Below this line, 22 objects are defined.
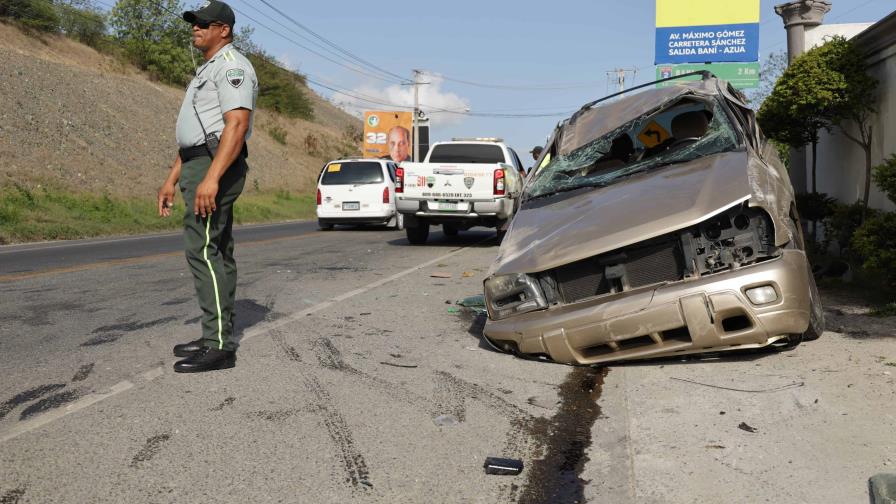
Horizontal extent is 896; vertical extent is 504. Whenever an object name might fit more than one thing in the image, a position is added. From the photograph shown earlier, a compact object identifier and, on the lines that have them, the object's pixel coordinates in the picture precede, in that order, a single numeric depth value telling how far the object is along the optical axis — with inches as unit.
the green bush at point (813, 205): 374.9
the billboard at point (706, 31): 861.2
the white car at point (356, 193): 773.9
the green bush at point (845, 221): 330.3
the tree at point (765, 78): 1316.4
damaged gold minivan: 174.4
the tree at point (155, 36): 1841.8
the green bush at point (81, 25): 1683.1
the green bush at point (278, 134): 2111.2
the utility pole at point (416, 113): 1596.2
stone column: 458.9
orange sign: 1701.5
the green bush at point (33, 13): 1497.5
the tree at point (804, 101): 341.7
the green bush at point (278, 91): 2346.2
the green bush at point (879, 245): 259.8
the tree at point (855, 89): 333.4
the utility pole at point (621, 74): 2536.9
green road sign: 919.0
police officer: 181.8
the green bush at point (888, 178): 260.4
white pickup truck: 564.1
